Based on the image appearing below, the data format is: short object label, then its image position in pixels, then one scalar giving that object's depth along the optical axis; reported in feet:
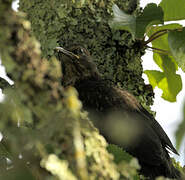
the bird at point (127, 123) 17.65
